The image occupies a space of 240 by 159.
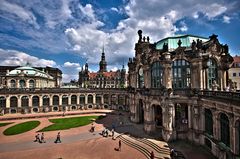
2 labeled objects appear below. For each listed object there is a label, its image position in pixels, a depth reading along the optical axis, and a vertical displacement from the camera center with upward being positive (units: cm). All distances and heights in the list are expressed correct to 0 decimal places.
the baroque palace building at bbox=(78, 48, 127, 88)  11100 +330
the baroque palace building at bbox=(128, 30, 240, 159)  2044 -157
